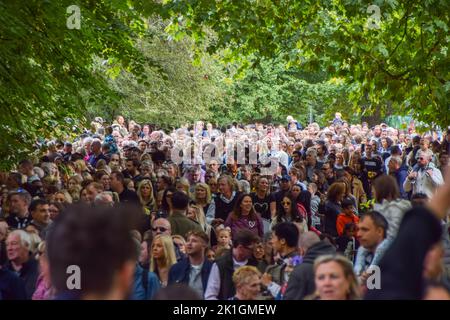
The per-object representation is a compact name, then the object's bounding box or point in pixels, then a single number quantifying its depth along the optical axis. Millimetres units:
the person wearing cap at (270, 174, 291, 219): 15566
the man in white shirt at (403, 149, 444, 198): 17969
